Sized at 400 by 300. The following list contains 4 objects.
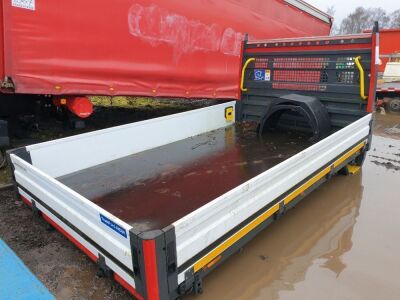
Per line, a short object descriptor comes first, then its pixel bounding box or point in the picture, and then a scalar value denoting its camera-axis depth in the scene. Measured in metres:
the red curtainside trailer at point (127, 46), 3.58
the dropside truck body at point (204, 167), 1.89
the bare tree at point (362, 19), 51.88
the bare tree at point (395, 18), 50.40
